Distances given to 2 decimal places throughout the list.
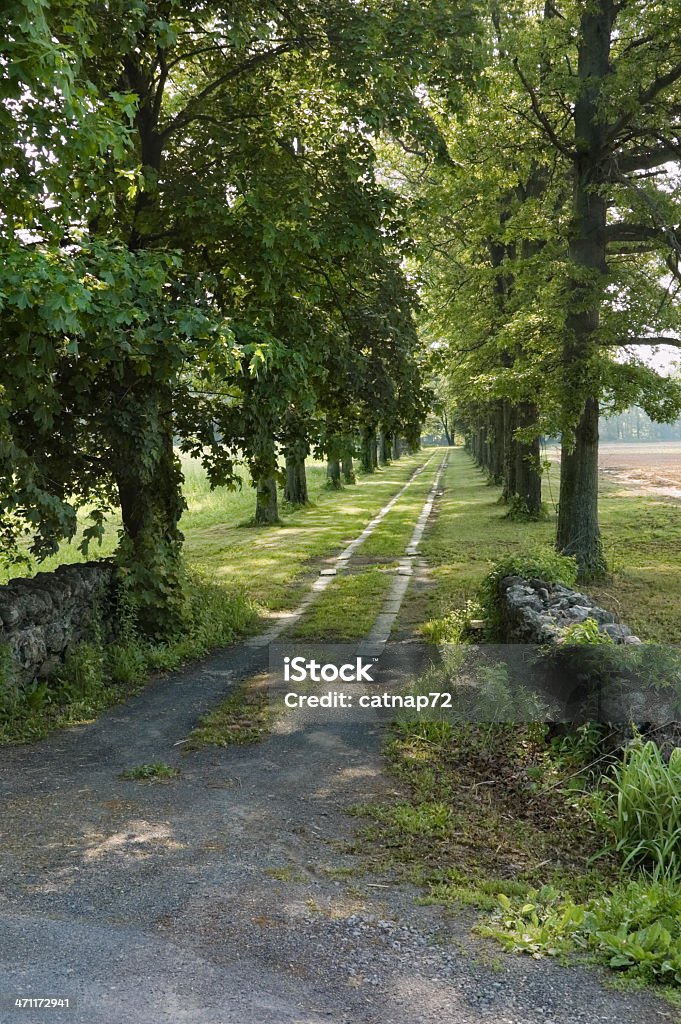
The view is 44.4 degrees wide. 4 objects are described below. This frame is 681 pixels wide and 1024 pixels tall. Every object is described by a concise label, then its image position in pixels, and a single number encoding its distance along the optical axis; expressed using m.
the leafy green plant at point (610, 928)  4.16
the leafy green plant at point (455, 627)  10.63
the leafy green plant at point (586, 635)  7.55
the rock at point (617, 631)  8.12
